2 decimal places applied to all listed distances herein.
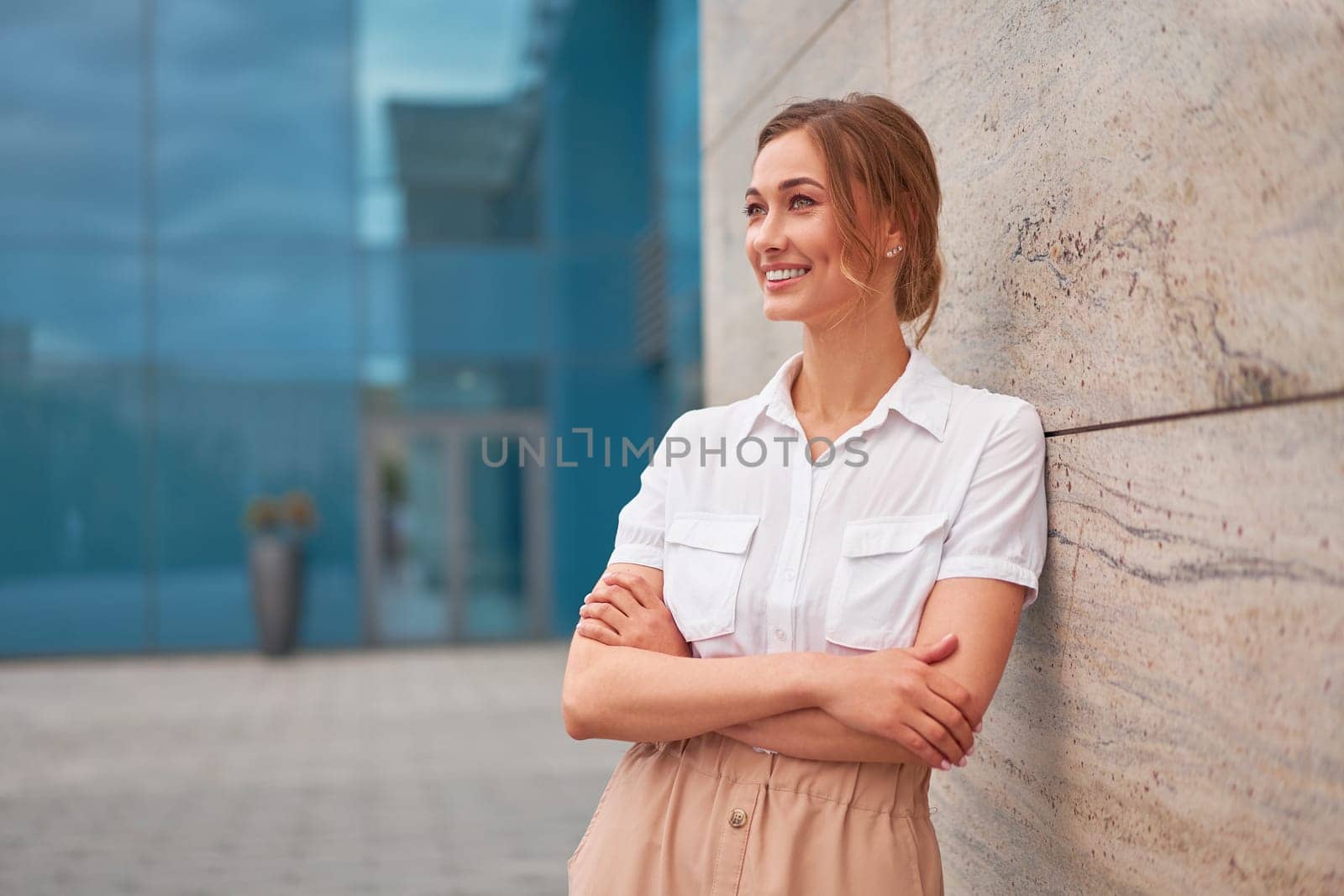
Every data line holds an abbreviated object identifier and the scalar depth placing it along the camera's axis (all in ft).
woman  5.68
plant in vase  42.27
